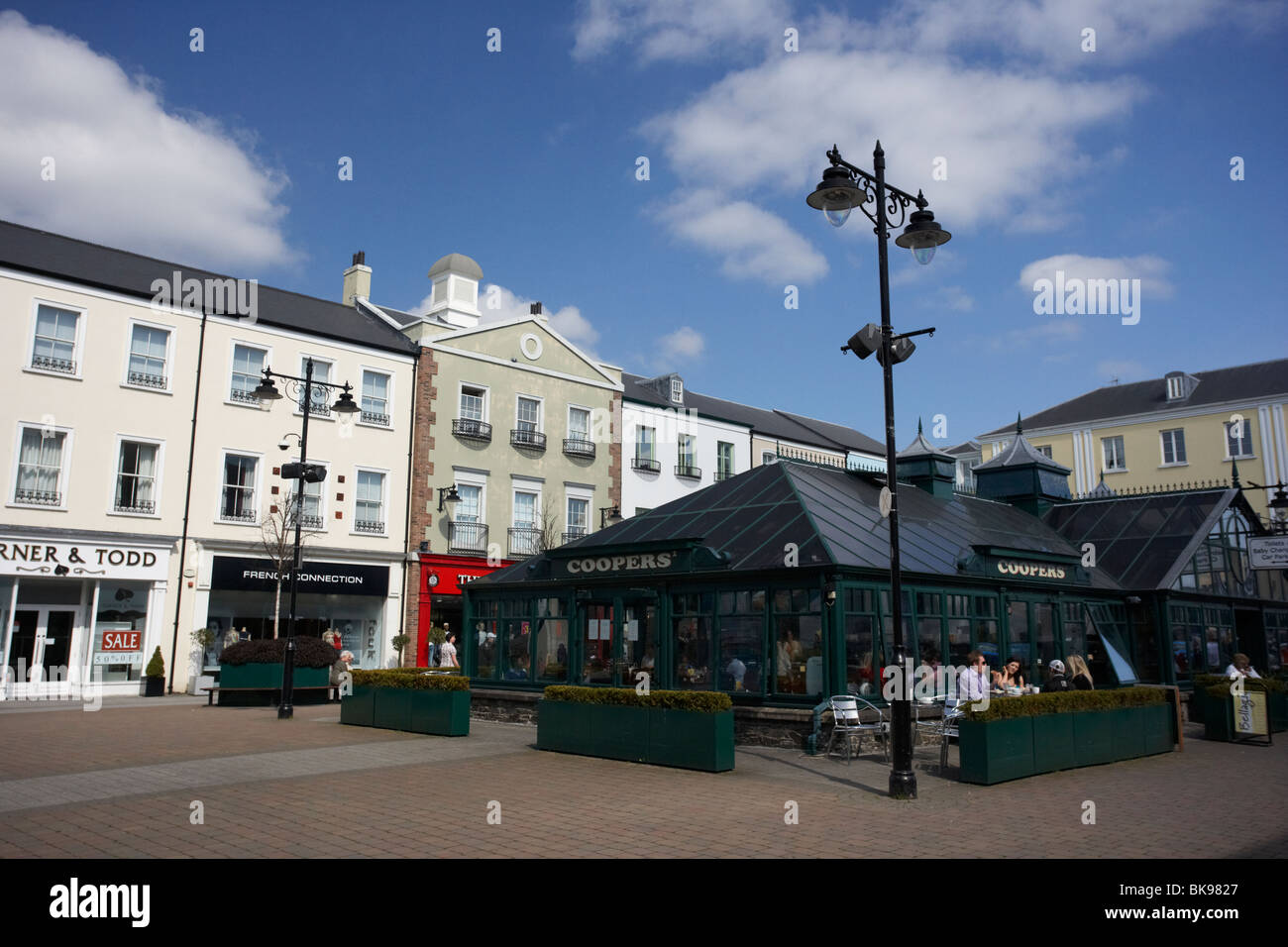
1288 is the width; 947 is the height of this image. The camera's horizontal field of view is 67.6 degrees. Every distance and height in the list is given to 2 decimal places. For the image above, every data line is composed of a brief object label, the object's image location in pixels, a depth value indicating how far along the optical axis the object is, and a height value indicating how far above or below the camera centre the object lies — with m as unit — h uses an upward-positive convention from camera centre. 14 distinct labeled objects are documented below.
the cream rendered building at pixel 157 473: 25.48 +4.38
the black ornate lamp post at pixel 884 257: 11.68 +5.00
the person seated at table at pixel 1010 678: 16.97 -0.81
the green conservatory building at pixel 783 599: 16.44 +0.59
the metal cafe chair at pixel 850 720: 14.87 -1.40
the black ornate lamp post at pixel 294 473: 20.38 +3.26
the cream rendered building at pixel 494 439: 33.44 +6.97
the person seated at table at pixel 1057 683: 16.33 -0.84
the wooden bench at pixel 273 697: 23.40 -1.74
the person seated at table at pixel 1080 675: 16.73 -0.73
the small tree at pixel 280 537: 27.90 +2.66
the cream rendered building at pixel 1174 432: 44.62 +10.00
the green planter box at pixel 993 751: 12.76 -1.58
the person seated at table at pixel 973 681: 15.78 -0.80
